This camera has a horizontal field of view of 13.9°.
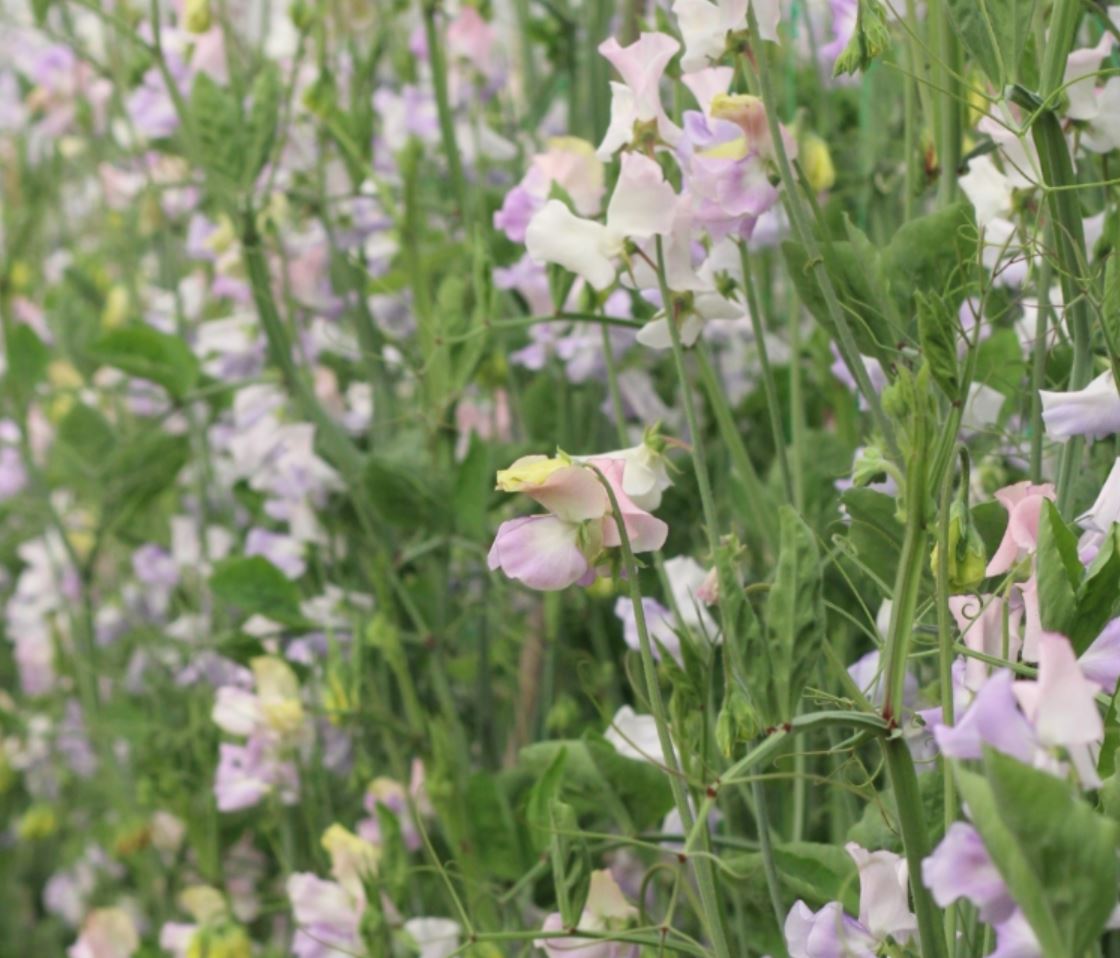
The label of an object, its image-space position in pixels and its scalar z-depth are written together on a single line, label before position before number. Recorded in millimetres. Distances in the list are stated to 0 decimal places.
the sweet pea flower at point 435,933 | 1554
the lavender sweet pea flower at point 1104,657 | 1253
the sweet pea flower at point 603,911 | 1411
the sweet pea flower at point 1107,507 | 1274
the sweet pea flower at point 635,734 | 1484
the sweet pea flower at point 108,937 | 2022
